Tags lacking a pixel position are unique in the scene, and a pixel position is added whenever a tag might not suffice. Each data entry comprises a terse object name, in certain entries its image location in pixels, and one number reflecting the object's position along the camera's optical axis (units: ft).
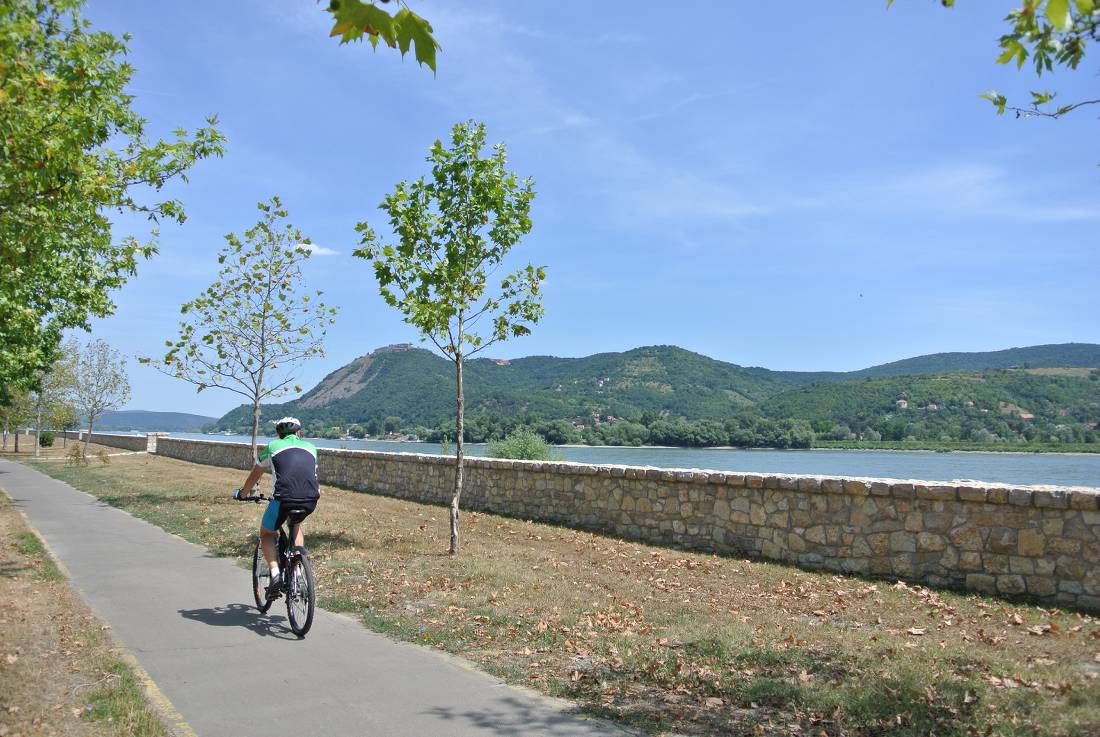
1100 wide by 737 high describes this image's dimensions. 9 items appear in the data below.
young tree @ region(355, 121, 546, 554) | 37.37
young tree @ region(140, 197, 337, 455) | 68.80
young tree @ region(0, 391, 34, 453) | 122.11
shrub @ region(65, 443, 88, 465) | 106.63
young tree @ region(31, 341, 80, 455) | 144.25
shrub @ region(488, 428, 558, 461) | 79.36
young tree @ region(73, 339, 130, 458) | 155.02
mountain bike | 20.85
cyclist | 21.79
